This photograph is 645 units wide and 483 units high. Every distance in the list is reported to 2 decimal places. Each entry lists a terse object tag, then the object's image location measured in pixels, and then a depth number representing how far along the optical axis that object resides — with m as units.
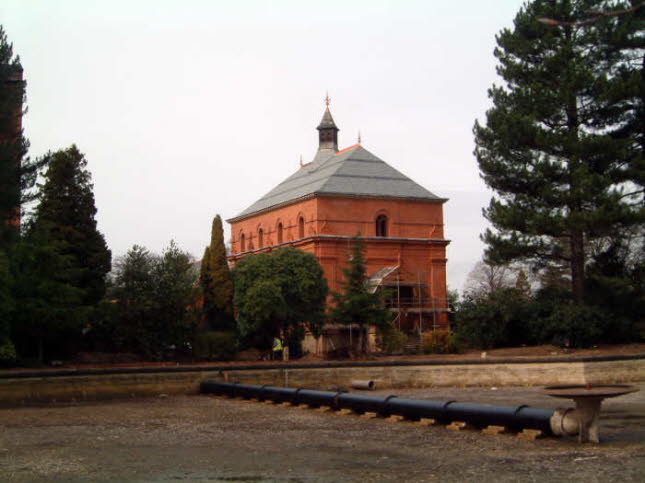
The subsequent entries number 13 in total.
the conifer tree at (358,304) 39.16
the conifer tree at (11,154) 29.05
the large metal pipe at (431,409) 13.45
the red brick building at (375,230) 52.41
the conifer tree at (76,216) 37.31
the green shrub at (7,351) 30.62
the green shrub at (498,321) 39.03
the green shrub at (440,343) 40.41
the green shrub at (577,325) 35.17
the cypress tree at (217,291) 43.97
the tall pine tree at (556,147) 35.00
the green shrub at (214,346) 38.69
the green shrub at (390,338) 40.28
